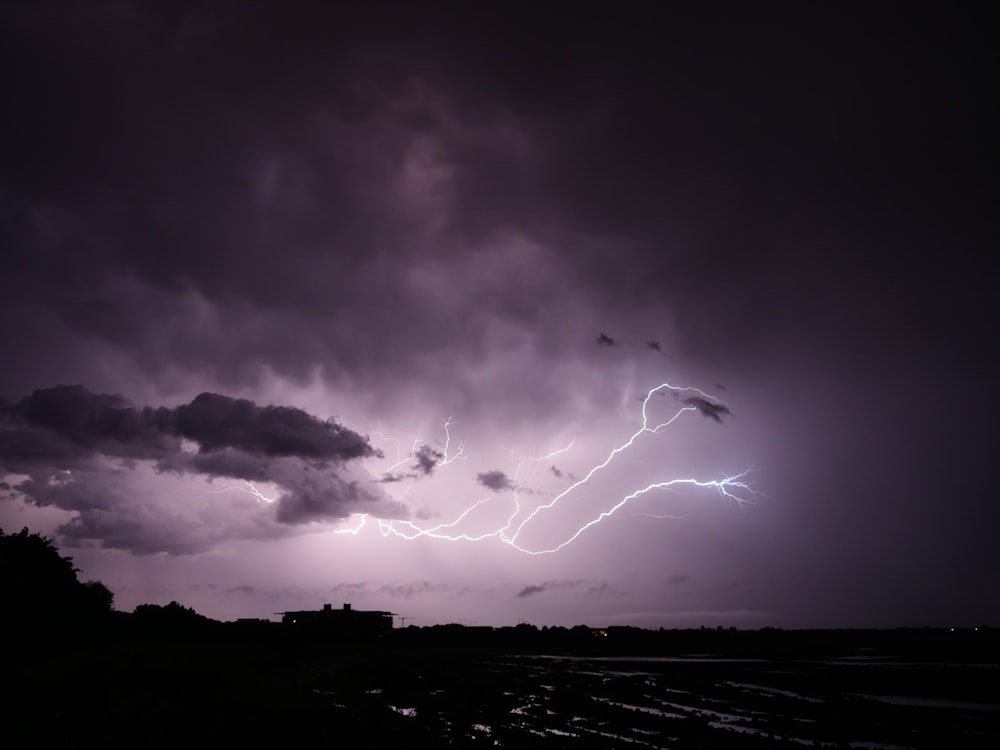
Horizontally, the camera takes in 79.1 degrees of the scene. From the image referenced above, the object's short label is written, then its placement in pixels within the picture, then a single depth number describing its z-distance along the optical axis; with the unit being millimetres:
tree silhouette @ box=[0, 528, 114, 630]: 40625
